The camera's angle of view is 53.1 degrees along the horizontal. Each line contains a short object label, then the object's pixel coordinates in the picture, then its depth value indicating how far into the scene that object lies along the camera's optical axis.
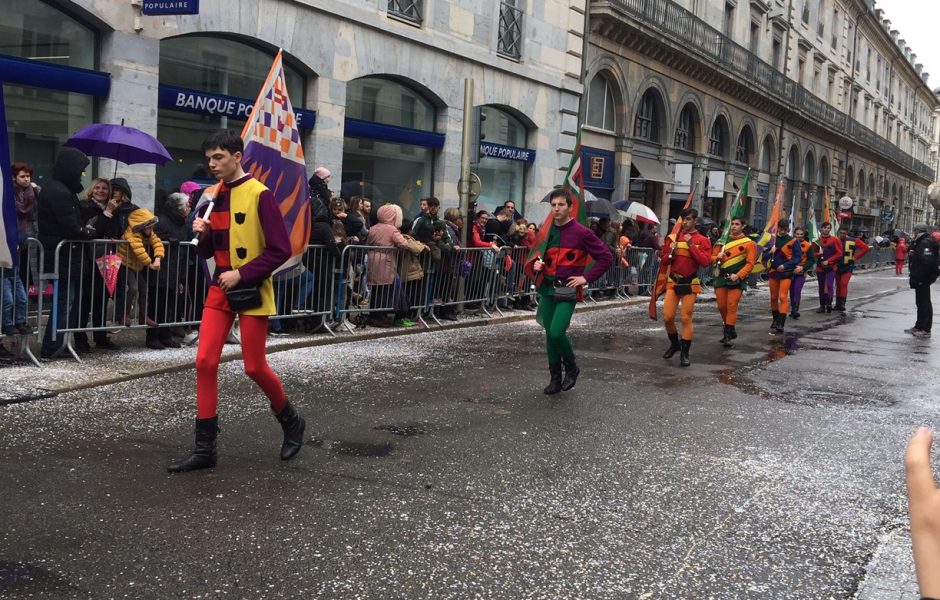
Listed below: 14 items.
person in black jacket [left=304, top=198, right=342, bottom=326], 10.42
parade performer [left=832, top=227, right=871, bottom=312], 17.95
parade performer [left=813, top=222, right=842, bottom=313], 17.62
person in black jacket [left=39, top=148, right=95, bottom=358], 7.95
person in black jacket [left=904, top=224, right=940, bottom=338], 14.54
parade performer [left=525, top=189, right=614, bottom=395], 7.94
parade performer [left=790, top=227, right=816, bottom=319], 15.04
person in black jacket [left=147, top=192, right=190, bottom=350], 8.98
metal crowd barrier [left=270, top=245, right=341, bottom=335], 10.21
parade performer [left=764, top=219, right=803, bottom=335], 13.75
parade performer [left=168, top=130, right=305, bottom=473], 5.18
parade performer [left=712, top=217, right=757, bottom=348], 11.40
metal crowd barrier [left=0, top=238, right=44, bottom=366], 7.64
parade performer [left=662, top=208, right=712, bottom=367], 10.00
